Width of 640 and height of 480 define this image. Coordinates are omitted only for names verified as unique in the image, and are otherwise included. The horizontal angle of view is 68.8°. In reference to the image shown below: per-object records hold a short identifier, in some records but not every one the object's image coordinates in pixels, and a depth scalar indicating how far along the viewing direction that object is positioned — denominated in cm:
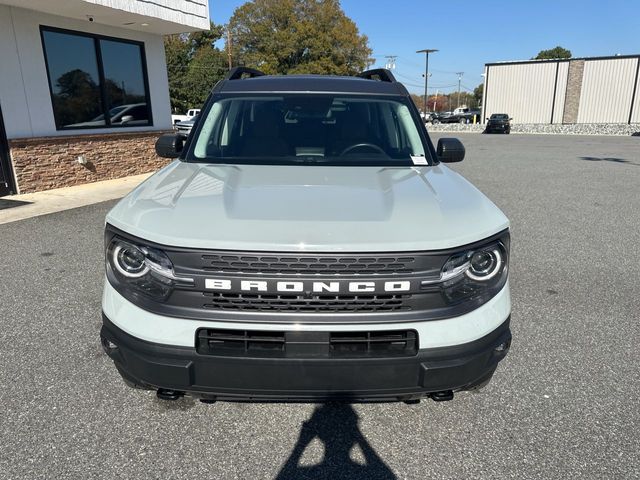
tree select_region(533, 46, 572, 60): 8432
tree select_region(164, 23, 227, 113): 4962
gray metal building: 4325
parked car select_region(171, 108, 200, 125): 3078
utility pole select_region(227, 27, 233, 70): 5094
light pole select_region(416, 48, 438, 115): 4175
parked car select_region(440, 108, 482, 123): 5753
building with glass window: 861
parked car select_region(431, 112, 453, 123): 5553
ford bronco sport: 183
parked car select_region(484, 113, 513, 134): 3650
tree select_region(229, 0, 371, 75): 4962
